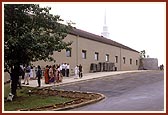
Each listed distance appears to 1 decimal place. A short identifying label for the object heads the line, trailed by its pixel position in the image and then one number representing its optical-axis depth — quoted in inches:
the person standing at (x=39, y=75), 860.9
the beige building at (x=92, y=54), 1404.5
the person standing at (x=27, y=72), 916.2
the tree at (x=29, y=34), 679.1
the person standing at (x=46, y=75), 948.6
